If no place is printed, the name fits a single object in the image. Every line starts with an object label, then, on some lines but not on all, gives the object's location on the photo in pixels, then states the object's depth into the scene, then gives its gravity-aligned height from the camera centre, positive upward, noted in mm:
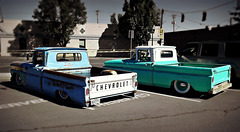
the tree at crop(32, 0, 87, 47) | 29838 +5400
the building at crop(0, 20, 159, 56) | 31781 +2593
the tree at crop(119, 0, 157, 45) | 33250 +5795
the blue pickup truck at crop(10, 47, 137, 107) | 5680 -735
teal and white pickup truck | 6781 -618
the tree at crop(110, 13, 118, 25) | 76062 +13230
